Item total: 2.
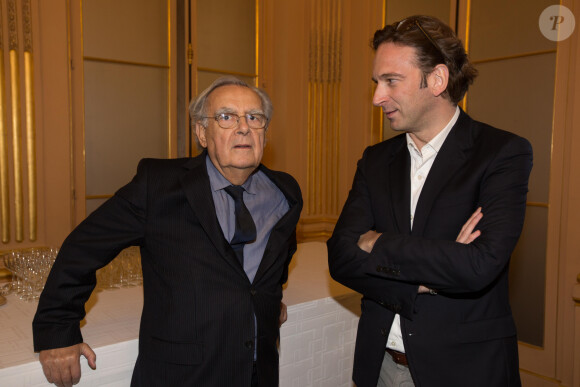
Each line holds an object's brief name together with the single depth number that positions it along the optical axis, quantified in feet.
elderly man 4.91
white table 5.17
